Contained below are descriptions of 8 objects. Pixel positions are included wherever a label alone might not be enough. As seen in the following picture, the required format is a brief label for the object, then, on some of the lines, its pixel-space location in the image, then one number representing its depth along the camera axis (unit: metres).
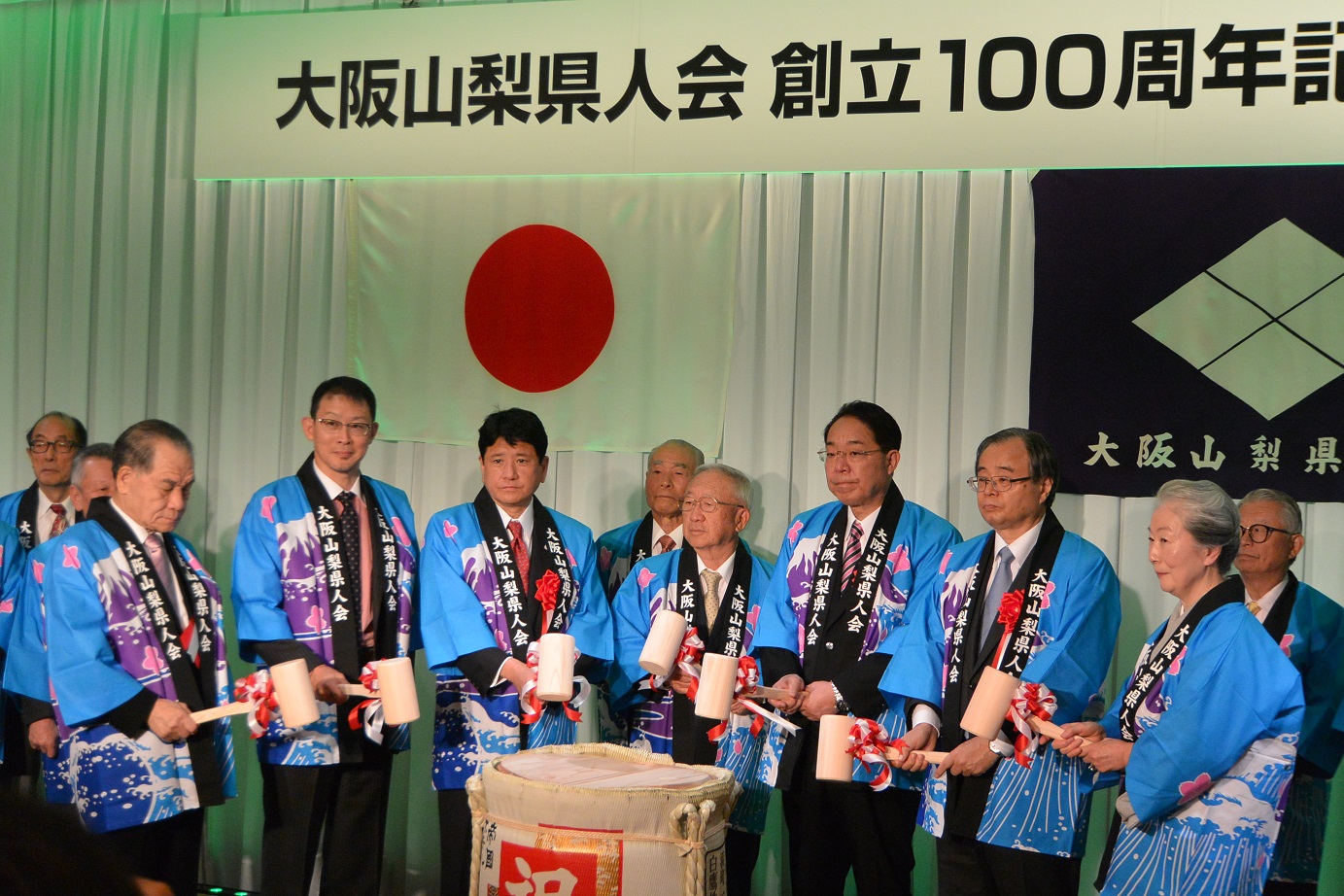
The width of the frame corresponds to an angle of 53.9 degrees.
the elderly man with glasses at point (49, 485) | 4.00
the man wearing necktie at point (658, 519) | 3.88
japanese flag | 4.23
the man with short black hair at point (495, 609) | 3.31
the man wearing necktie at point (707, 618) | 3.39
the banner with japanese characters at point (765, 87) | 3.78
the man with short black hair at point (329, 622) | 3.21
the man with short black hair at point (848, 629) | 3.19
